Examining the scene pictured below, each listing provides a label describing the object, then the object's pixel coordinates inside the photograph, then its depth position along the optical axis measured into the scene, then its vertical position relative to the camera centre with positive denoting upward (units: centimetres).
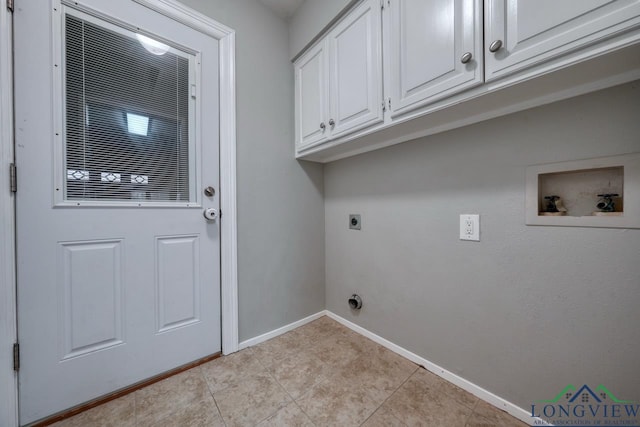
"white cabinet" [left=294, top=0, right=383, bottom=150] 116 +79
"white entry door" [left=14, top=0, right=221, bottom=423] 96 +7
